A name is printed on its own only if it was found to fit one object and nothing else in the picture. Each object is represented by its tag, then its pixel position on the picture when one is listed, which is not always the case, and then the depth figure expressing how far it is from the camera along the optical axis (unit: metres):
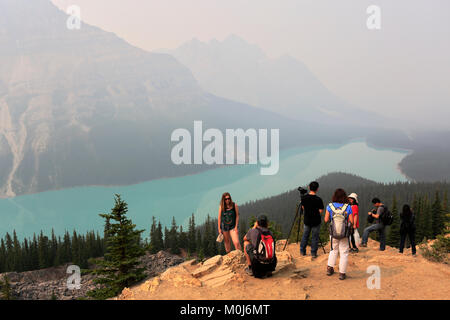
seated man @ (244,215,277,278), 9.54
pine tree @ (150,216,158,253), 96.69
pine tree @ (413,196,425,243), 59.47
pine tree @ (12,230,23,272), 82.50
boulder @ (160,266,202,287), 10.27
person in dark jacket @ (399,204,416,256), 14.08
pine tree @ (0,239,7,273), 83.86
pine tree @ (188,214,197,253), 92.18
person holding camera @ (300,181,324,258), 11.37
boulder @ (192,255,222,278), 10.92
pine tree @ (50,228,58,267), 87.12
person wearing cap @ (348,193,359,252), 12.50
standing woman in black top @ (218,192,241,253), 11.76
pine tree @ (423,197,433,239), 57.91
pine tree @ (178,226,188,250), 97.75
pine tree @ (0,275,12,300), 39.62
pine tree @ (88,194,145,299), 18.12
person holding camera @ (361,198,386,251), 14.28
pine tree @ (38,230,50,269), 84.69
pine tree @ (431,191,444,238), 56.03
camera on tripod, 11.97
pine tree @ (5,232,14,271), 83.50
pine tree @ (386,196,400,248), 51.41
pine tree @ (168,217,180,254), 96.12
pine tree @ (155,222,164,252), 98.57
